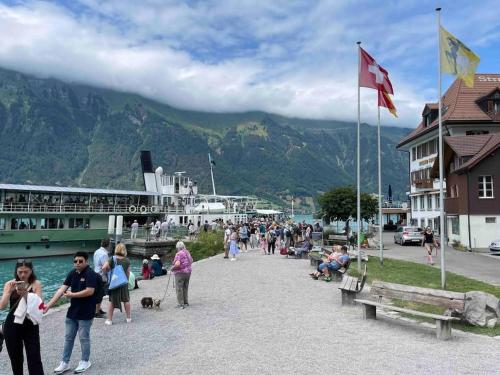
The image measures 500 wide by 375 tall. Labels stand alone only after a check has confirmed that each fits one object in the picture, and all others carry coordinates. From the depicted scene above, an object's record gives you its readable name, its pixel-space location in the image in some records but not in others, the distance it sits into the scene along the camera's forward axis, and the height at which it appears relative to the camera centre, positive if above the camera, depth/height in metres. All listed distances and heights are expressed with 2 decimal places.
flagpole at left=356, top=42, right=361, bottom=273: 19.25 +3.86
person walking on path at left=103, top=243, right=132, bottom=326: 10.98 -1.66
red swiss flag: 18.53 +6.12
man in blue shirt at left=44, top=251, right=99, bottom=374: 7.41 -1.34
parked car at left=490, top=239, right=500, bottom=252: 31.70 -1.10
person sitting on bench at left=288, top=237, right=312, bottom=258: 28.53 -1.38
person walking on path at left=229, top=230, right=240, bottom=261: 27.86 -1.19
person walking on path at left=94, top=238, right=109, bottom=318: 11.91 -1.01
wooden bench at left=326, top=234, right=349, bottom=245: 36.28 -1.01
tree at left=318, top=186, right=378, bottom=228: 41.38 +2.02
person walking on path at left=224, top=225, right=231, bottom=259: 28.75 -1.19
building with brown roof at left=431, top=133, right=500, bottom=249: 35.44 +2.62
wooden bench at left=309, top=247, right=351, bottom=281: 18.28 -1.79
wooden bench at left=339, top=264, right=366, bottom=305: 12.82 -1.72
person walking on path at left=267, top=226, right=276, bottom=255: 31.62 -0.96
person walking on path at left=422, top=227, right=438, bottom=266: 24.30 -0.66
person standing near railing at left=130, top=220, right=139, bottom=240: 45.78 -0.69
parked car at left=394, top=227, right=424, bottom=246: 39.72 -0.66
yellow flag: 13.98 +5.06
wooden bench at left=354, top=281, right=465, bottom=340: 9.28 -1.56
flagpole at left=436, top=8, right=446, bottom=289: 14.66 +0.91
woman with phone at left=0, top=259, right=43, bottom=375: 6.33 -1.47
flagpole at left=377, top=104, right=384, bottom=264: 22.58 +2.69
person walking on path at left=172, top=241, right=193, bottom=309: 12.95 -1.43
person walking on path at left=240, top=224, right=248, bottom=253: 34.84 -0.79
